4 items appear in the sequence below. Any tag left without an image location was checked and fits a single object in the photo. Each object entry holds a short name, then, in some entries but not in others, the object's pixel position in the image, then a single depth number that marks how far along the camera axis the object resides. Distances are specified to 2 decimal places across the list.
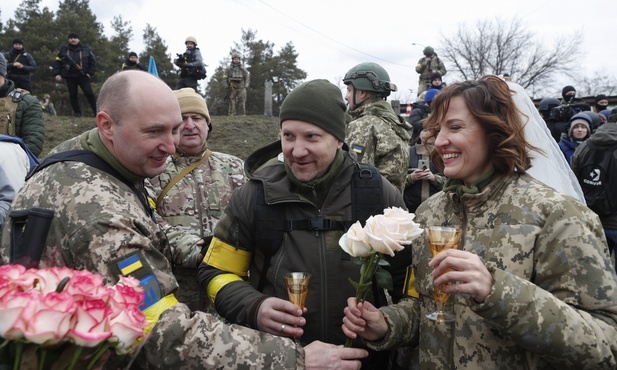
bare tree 44.31
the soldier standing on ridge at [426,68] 16.27
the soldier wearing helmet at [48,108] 21.65
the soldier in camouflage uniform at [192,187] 3.73
